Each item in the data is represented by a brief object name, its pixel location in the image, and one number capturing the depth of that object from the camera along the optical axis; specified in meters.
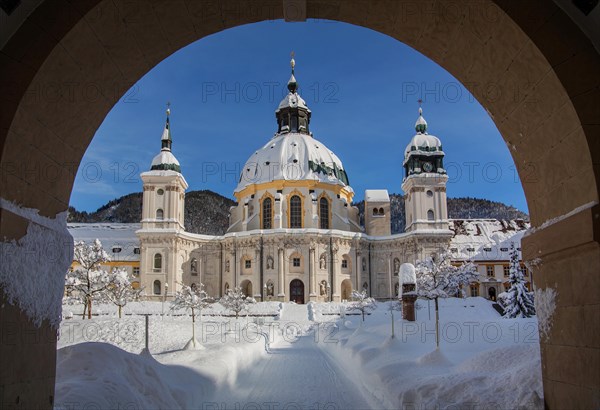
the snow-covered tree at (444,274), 56.41
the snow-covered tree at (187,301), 39.70
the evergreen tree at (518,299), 42.91
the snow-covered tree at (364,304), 51.28
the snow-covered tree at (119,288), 45.28
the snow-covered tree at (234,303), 48.94
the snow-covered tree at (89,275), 42.47
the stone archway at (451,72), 6.57
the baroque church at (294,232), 68.06
